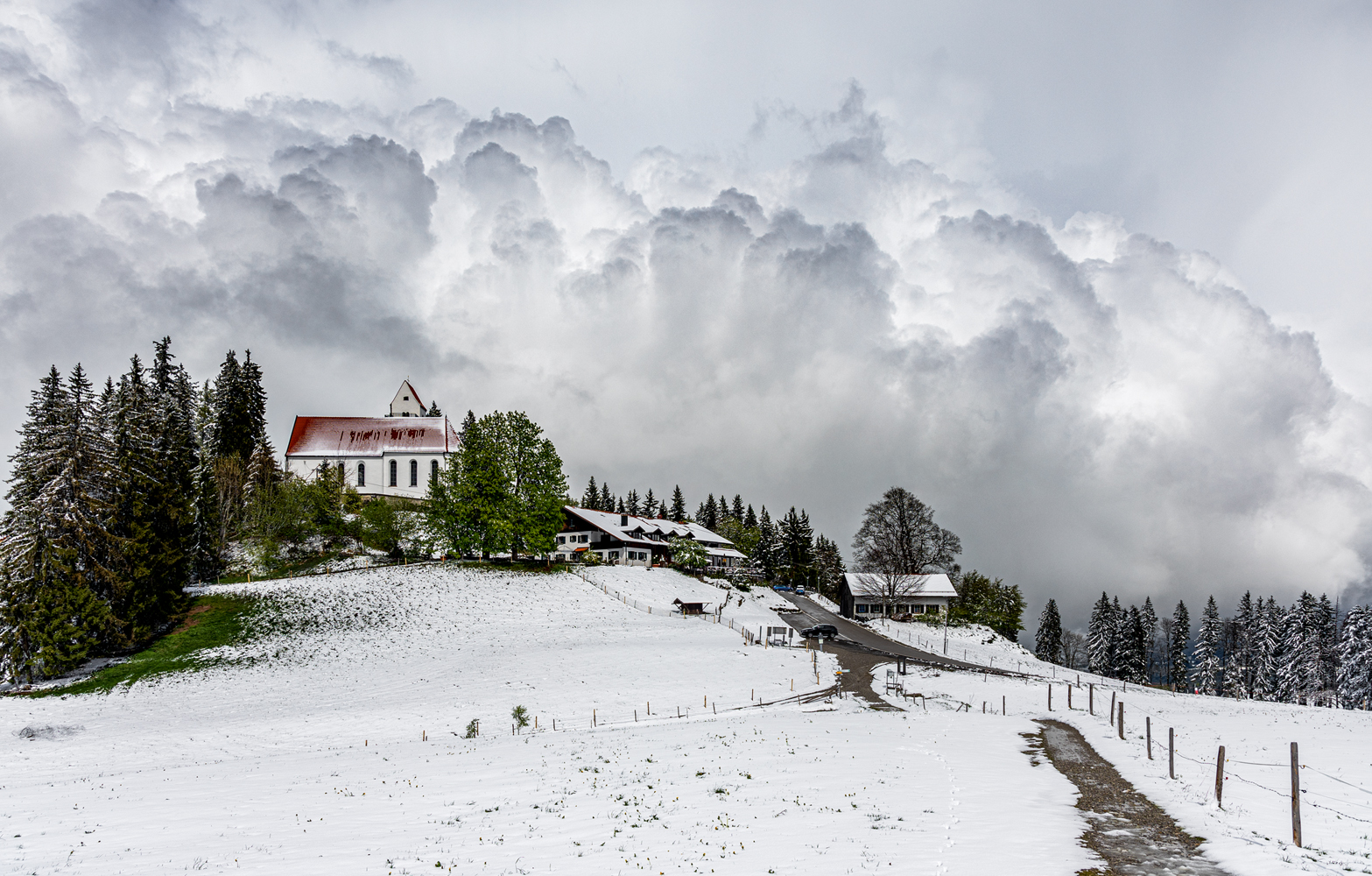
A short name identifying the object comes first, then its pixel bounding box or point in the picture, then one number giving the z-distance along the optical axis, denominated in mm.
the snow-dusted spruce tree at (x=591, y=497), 149375
